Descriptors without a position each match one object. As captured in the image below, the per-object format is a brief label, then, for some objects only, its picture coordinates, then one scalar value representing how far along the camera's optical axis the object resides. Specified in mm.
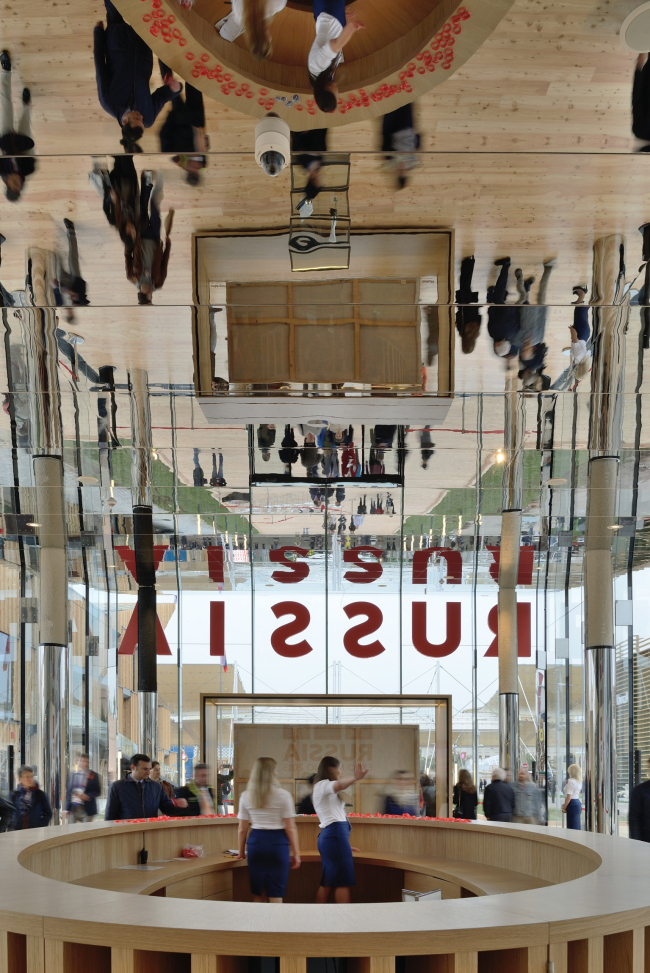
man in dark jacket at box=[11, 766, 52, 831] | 9109
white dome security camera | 5035
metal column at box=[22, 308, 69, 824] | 12062
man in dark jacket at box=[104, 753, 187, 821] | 7289
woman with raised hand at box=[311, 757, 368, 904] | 6055
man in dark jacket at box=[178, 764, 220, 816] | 11012
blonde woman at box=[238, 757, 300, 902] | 5414
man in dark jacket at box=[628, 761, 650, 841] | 7539
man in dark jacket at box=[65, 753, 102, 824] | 13414
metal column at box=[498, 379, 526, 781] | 13441
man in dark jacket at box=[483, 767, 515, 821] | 9773
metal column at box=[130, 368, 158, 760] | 11492
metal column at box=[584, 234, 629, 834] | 11242
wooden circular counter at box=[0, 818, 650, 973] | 2541
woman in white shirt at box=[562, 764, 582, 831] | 11711
